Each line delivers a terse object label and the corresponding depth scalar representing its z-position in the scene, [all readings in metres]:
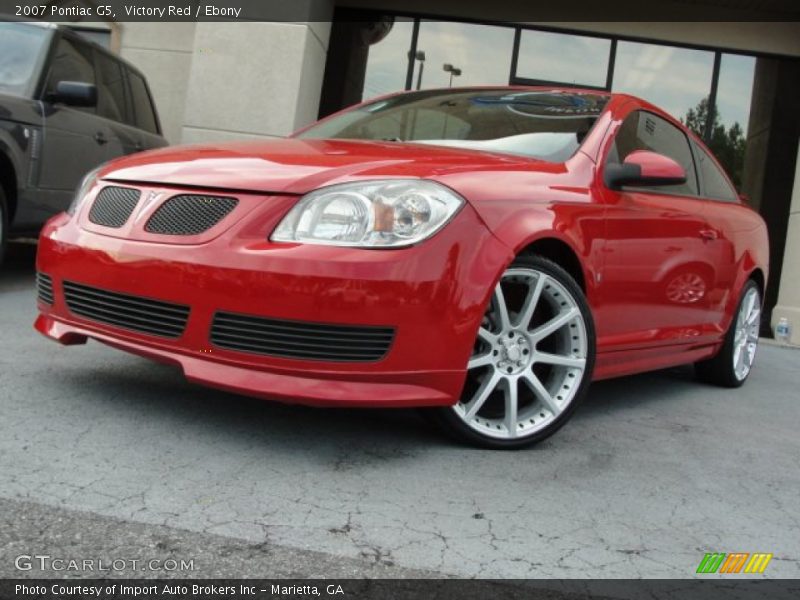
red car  2.56
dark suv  5.11
